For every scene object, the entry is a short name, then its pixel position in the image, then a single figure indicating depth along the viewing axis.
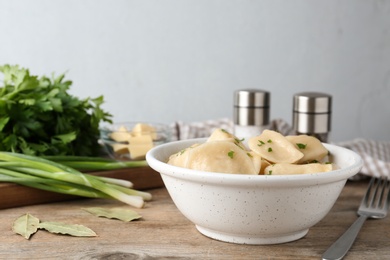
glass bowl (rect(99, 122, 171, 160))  0.92
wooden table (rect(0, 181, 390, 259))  0.69
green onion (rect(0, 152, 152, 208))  0.81
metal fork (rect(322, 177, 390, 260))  0.69
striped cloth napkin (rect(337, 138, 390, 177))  0.92
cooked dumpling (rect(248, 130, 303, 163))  0.71
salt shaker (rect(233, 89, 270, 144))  1.00
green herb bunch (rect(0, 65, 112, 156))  0.86
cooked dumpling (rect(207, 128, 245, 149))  0.73
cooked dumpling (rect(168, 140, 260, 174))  0.68
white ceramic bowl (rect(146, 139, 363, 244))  0.67
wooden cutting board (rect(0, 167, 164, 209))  0.81
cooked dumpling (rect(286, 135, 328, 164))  0.73
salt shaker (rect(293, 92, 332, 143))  0.96
